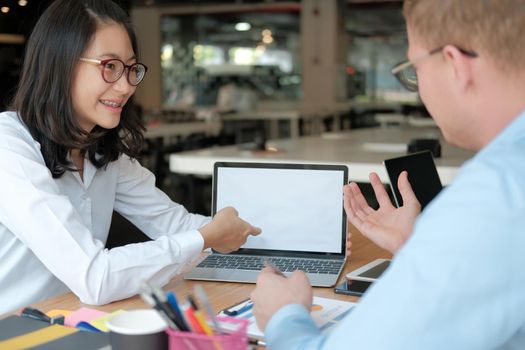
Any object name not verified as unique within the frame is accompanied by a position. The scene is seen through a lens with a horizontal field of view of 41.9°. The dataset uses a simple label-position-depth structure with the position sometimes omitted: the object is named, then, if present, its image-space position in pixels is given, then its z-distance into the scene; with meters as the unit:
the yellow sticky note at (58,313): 1.40
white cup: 0.99
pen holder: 0.91
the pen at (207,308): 0.94
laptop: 1.87
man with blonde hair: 0.78
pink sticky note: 1.33
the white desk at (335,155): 3.64
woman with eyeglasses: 1.52
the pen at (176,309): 0.92
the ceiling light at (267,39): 14.23
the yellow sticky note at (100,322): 1.28
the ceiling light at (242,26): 14.37
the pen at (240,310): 1.37
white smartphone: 1.57
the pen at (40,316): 1.30
